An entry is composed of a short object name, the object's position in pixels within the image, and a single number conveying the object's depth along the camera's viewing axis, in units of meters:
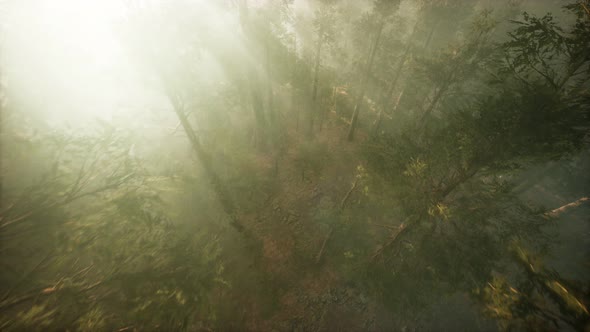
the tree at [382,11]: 11.48
